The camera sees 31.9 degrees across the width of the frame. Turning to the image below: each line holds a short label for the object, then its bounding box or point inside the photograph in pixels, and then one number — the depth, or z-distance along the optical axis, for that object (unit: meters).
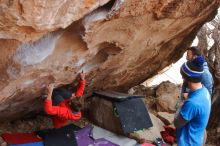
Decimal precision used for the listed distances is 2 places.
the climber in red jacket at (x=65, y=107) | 5.13
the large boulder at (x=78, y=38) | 3.71
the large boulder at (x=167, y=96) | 8.17
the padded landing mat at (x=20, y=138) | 5.45
